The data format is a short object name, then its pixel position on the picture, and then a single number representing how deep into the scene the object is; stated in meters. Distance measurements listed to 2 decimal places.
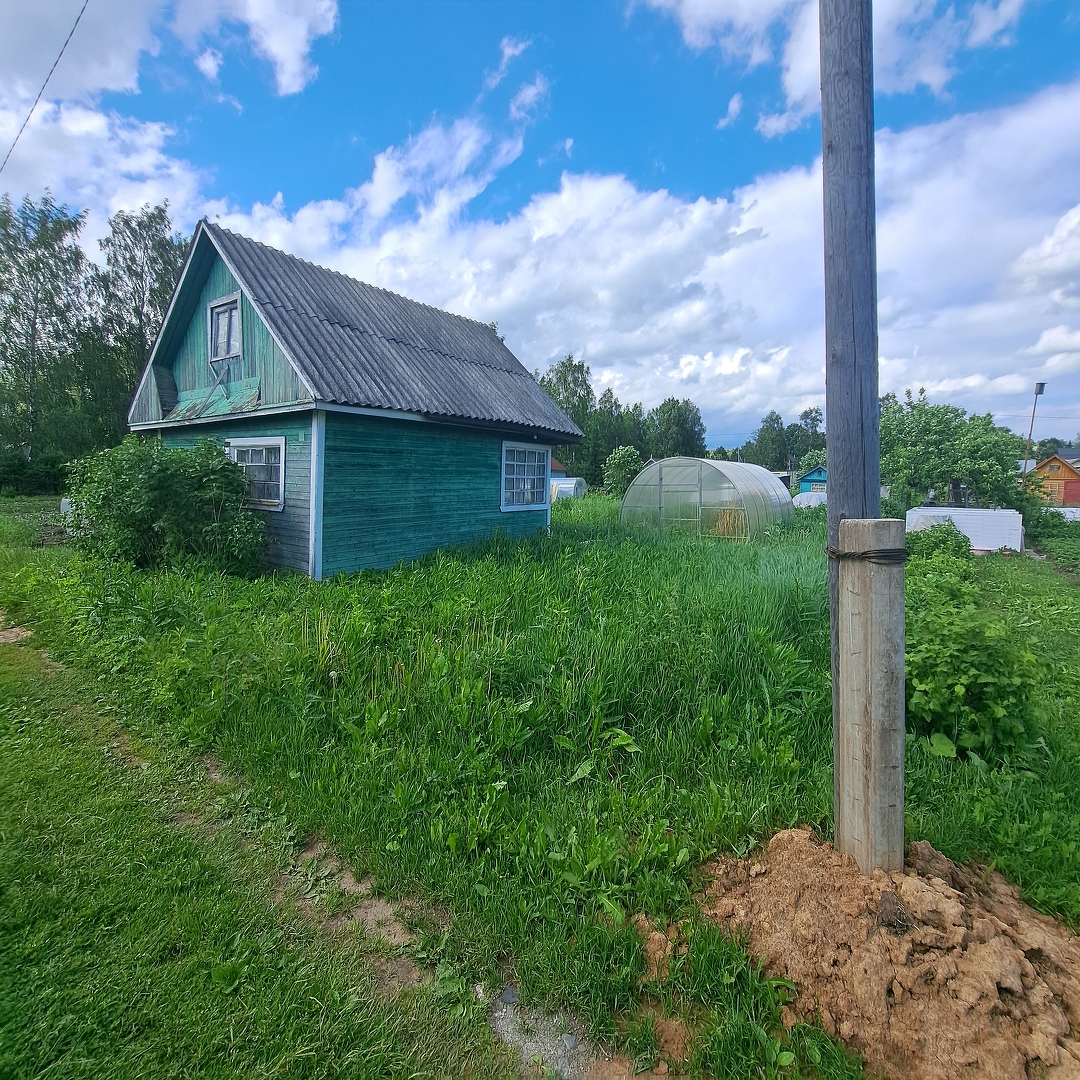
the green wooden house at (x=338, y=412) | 8.84
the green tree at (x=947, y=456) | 20.12
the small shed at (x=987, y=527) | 16.33
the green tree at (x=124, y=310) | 26.69
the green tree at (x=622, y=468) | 34.06
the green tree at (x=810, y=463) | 55.02
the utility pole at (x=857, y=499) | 2.31
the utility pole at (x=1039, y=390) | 33.56
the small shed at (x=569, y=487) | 36.01
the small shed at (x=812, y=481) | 47.61
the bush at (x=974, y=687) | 3.55
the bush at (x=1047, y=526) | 20.11
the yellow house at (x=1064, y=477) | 44.38
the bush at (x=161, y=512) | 8.23
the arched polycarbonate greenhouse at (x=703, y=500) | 14.68
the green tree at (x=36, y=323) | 24.59
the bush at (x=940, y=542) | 13.23
